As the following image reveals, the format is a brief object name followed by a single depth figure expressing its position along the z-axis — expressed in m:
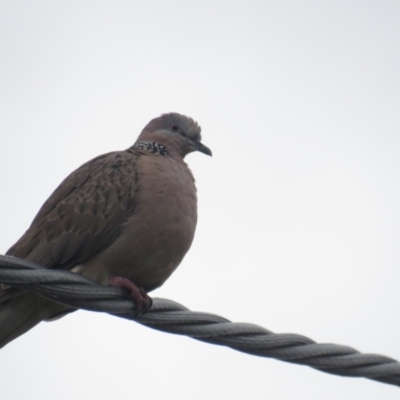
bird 8.49
